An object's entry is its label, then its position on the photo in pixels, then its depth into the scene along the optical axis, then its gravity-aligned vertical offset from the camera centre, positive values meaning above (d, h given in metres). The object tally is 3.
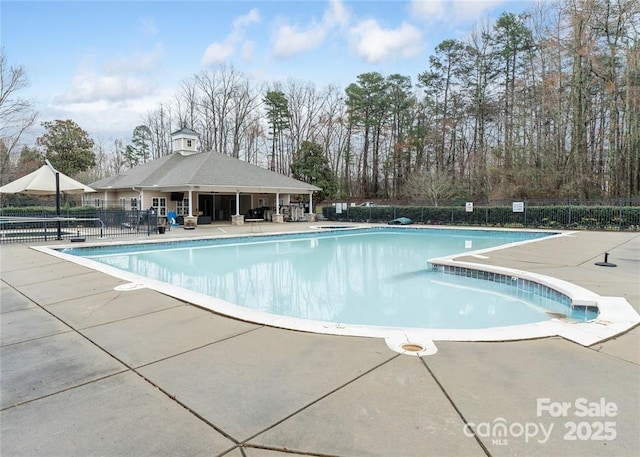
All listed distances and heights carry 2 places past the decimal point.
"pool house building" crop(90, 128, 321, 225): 21.09 +1.47
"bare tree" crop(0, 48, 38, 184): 24.48 +7.57
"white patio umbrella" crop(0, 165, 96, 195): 12.20 +1.00
